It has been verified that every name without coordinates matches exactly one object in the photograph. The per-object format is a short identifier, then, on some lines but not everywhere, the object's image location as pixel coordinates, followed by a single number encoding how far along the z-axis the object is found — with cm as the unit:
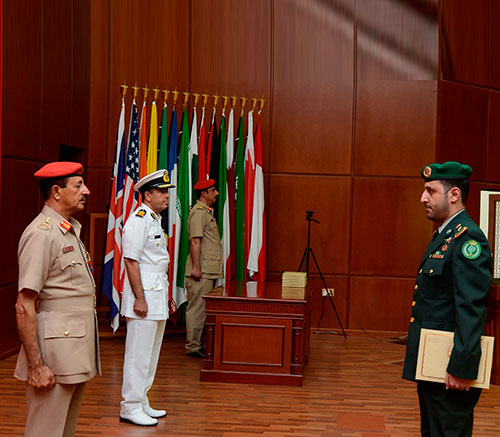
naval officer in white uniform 362
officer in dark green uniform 221
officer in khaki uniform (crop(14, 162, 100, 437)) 231
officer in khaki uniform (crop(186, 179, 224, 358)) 549
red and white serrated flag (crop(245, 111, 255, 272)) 645
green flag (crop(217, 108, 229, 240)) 630
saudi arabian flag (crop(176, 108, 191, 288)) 614
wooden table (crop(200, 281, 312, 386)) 464
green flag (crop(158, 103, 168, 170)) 628
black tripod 643
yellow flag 623
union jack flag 597
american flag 603
